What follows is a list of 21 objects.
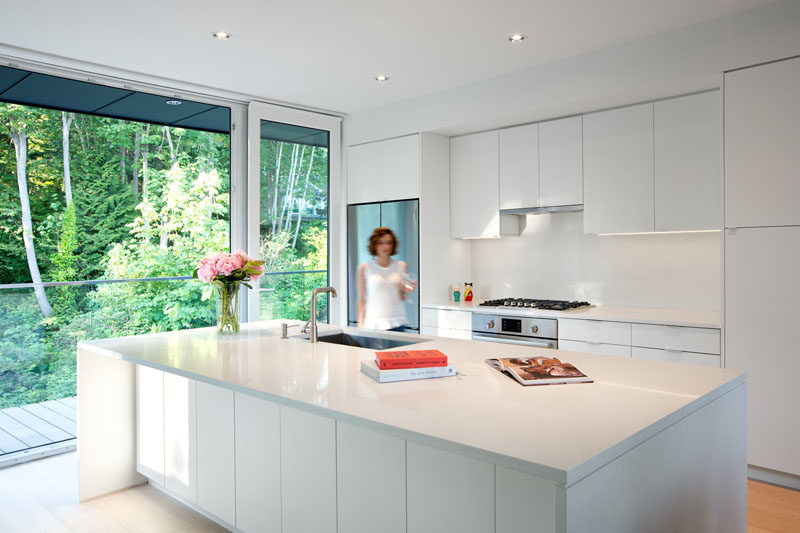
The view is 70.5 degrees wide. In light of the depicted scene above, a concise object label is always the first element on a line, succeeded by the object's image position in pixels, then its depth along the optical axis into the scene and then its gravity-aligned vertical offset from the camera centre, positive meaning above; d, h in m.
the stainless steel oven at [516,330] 3.95 -0.49
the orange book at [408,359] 1.91 -0.33
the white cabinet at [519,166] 4.34 +0.75
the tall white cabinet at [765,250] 2.97 +0.06
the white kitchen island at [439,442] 1.32 -0.53
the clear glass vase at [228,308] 2.99 -0.24
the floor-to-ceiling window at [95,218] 3.85 +0.48
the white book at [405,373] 1.90 -0.38
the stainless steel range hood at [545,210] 4.11 +0.39
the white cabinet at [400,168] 4.71 +0.80
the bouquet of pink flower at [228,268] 2.93 -0.03
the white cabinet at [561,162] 4.09 +0.74
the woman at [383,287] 4.80 -0.21
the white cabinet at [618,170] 3.76 +0.63
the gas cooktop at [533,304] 4.12 -0.32
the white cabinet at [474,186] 4.61 +0.64
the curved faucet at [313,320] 2.80 -0.29
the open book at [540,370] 1.85 -0.37
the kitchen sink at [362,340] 2.99 -0.43
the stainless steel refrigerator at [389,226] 4.71 +0.25
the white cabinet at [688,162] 3.49 +0.63
